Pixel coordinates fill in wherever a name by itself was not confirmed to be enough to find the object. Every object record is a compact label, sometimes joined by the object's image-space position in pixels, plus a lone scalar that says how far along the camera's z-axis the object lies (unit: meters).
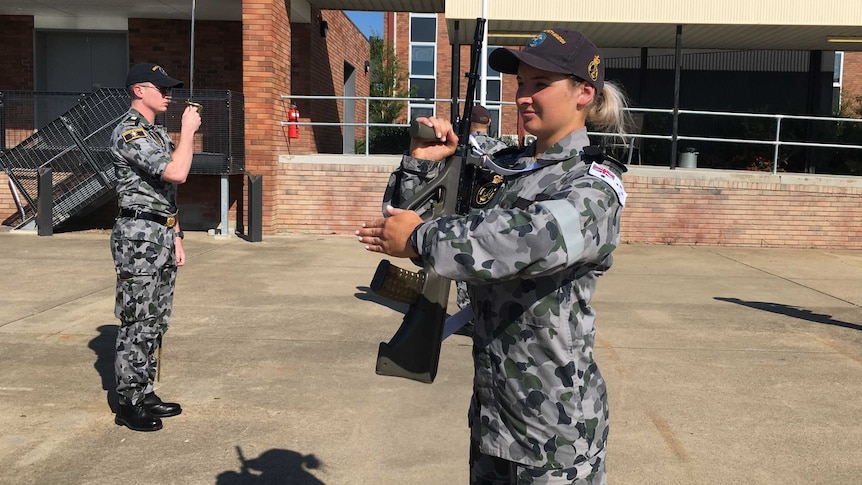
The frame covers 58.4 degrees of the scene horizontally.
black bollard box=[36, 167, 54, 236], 11.85
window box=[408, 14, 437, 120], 26.30
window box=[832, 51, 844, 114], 24.00
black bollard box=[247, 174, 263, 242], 12.08
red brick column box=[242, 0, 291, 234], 12.34
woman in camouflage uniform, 1.83
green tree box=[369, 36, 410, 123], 23.91
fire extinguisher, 13.14
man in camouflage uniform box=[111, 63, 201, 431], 3.97
